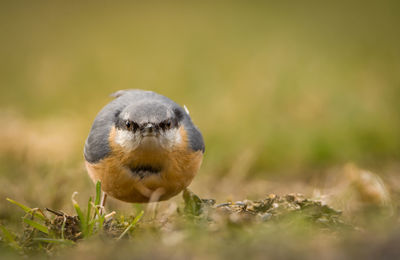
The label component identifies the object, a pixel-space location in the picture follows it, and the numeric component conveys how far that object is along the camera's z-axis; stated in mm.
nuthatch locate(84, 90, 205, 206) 6930
